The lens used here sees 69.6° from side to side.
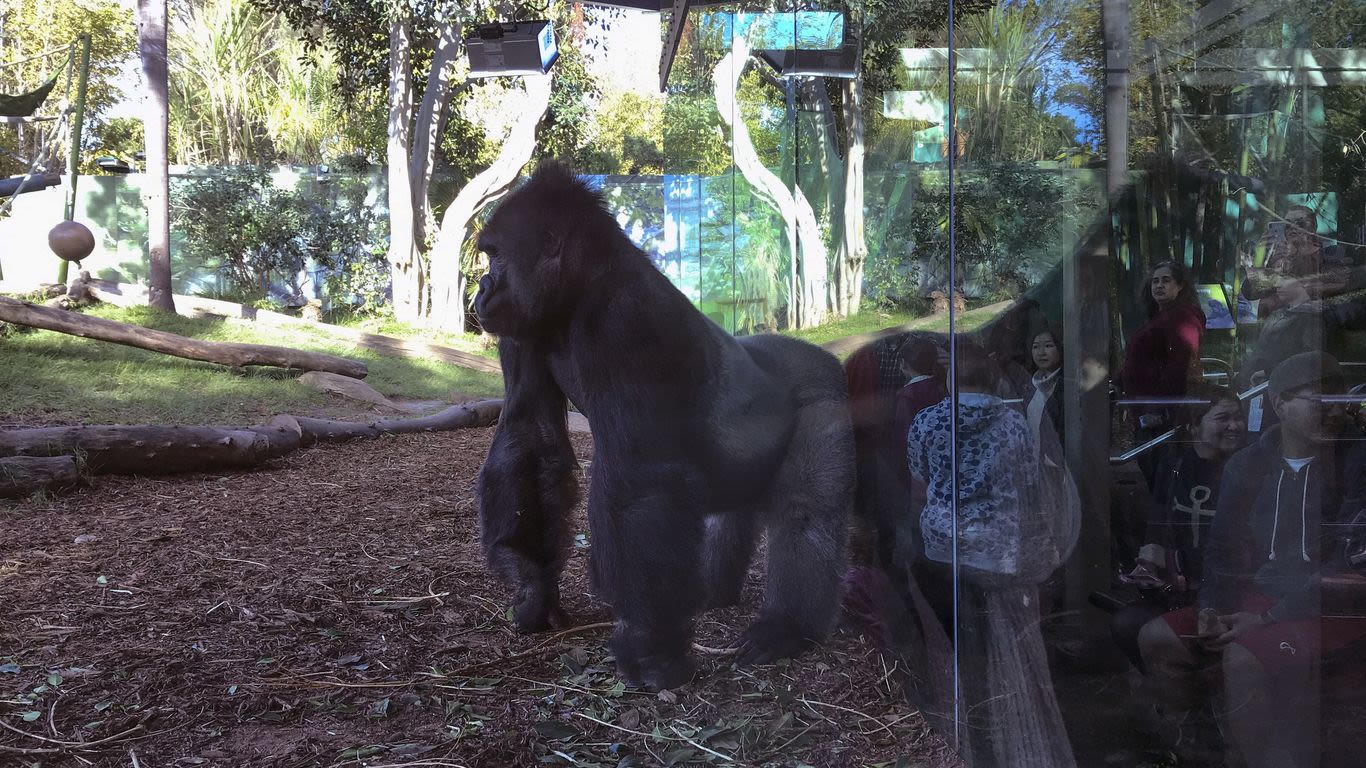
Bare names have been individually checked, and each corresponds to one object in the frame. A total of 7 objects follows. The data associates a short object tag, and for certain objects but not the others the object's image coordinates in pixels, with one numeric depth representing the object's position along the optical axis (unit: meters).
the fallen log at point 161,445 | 5.20
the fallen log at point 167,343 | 8.08
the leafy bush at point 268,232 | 15.40
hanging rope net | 19.42
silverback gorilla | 2.49
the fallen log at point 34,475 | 4.92
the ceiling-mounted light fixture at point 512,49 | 5.69
